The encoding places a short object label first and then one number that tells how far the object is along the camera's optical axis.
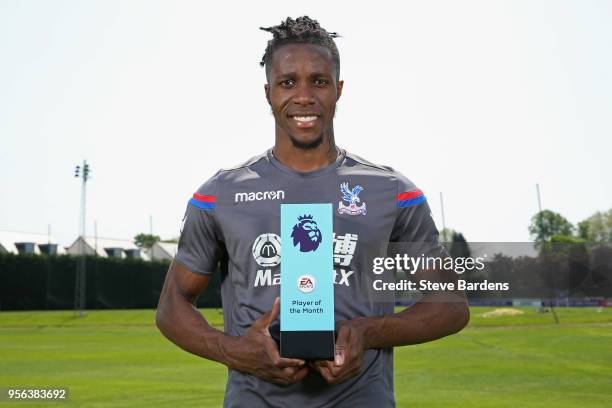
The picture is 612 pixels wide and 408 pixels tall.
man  3.50
